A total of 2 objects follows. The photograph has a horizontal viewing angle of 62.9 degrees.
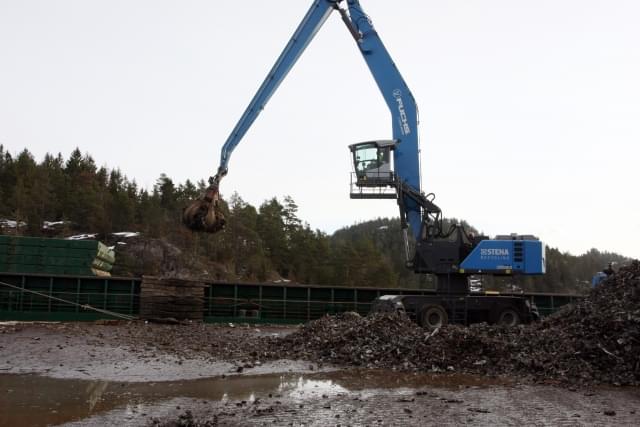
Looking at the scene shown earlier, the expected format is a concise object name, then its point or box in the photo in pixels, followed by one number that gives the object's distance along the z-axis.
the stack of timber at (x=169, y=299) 17.88
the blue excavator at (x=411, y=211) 14.88
